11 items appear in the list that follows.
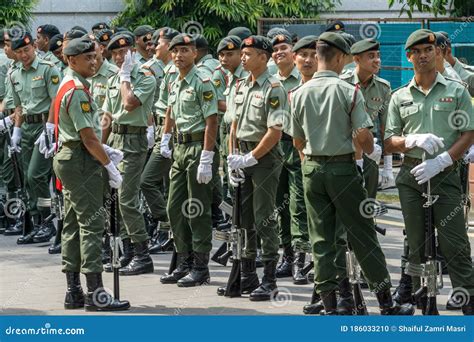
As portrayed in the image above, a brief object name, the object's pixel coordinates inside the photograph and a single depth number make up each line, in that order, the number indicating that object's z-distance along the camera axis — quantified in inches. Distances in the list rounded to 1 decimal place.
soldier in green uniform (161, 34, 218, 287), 404.8
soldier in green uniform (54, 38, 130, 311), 360.8
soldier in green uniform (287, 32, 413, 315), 322.7
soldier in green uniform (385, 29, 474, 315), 333.1
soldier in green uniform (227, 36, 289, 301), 380.5
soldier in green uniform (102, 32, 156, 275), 435.8
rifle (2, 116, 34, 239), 524.1
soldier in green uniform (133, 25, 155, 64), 533.3
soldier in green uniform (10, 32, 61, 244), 506.6
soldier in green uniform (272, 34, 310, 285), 416.5
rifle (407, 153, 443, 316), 332.2
